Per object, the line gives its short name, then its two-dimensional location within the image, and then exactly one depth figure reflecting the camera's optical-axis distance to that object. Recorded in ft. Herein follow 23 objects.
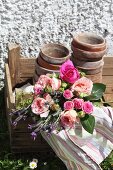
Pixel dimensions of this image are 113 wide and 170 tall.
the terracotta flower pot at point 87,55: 6.86
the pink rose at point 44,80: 5.88
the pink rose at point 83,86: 5.80
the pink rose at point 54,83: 5.82
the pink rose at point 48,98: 5.77
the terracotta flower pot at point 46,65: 6.91
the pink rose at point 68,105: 5.71
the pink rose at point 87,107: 5.72
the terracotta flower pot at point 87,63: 6.98
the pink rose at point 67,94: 5.74
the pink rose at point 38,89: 5.87
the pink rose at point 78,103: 5.72
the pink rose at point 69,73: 5.83
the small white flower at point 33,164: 6.69
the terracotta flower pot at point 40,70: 6.96
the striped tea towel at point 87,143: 5.87
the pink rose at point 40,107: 5.72
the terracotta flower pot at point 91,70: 6.99
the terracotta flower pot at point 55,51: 7.12
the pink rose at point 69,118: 5.66
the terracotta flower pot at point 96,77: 7.06
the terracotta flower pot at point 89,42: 6.84
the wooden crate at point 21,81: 6.75
